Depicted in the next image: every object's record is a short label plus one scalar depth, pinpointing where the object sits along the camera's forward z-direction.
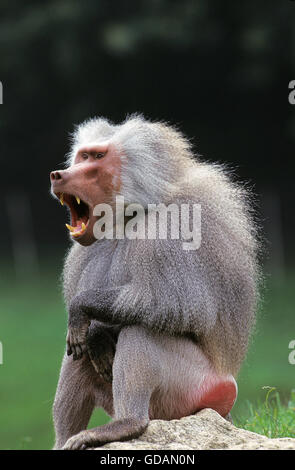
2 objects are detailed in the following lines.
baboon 8.35
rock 7.65
